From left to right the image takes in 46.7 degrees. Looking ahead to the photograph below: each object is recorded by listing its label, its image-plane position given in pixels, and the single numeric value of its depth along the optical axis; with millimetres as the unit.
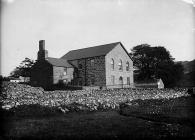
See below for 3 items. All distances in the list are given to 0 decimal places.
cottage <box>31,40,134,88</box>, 41906
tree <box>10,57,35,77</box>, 81562
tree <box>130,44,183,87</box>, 69188
